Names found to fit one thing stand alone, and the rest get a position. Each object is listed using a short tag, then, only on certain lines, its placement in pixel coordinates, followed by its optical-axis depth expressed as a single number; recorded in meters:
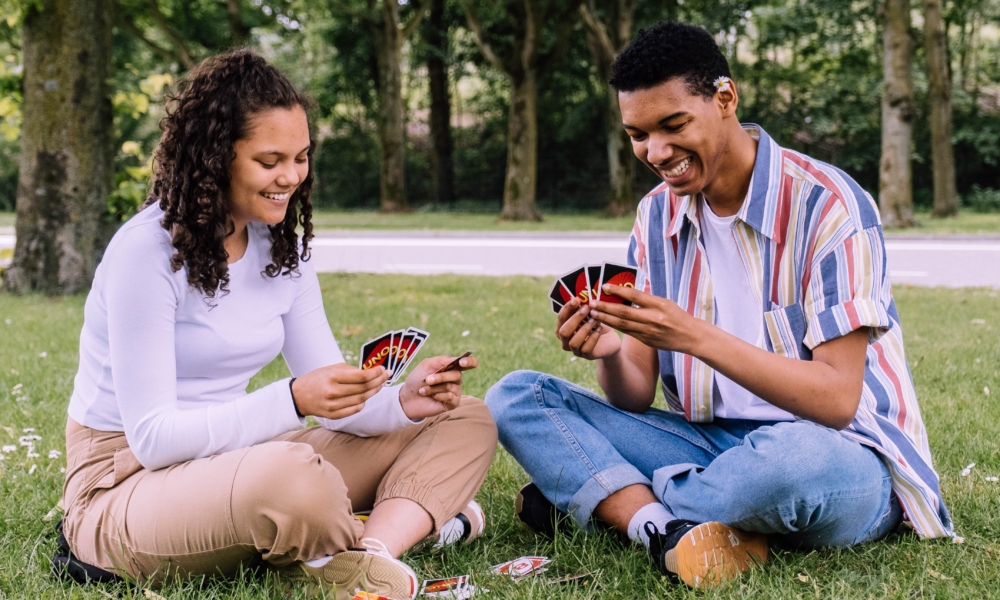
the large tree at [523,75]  17.44
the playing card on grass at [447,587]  2.31
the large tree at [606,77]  17.92
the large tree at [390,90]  21.03
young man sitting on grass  2.24
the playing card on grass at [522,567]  2.46
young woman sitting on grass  2.19
